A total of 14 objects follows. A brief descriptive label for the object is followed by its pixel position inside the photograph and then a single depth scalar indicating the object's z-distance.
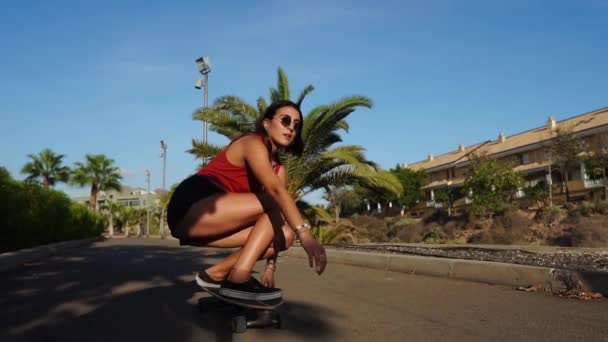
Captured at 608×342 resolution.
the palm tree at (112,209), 60.46
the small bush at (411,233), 23.48
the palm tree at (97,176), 43.97
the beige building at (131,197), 84.16
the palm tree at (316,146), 13.16
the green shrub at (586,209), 20.00
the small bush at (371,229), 23.28
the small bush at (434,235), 21.76
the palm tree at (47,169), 39.75
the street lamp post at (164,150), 53.03
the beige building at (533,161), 35.03
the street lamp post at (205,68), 25.68
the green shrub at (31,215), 10.62
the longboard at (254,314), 2.58
